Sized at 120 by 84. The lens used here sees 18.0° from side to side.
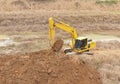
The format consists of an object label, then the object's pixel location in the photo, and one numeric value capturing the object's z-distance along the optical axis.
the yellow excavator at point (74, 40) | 23.47
